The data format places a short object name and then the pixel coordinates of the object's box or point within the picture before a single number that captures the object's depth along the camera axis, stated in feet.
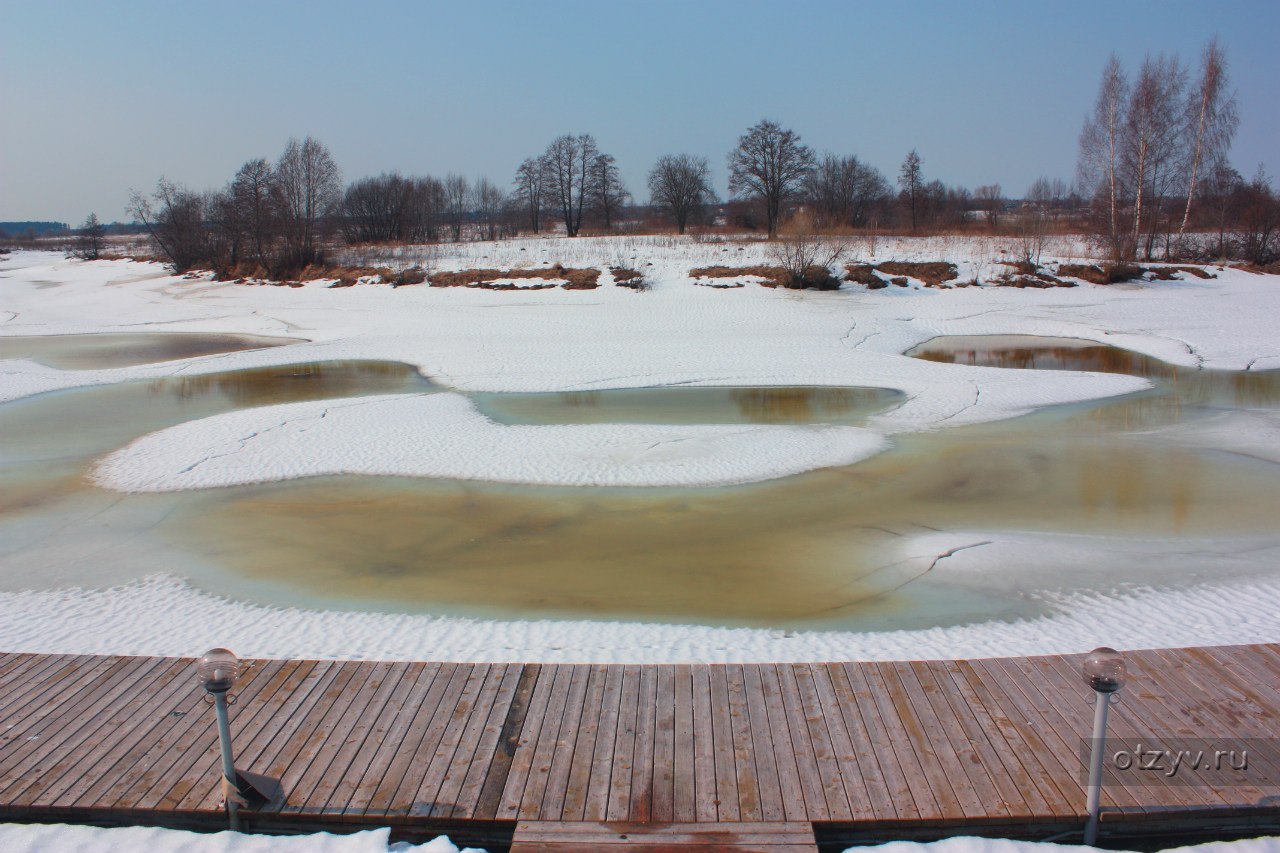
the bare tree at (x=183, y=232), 172.55
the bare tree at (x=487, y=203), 284.88
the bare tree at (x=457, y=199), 258.37
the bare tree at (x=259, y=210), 149.07
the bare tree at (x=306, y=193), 150.30
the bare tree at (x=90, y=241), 260.31
